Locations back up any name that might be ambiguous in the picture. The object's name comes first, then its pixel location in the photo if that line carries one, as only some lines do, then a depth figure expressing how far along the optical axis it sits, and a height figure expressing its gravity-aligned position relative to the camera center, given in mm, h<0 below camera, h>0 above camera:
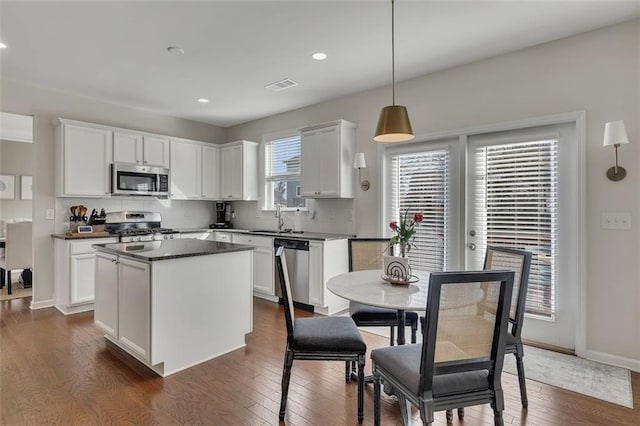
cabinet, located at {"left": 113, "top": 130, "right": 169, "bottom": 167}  4703 +922
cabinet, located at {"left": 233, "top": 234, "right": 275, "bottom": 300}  4598 -737
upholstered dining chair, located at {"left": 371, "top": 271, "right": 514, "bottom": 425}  1450 -586
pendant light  2316 +610
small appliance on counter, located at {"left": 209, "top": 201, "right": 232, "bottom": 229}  6266 -25
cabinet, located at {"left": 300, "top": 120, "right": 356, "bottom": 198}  4270 +693
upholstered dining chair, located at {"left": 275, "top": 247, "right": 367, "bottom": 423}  1999 -777
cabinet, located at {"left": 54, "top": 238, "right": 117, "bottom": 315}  4078 -745
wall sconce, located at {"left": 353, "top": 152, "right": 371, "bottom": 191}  4176 +590
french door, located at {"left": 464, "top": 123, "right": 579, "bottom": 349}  3002 +13
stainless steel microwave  4648 +468
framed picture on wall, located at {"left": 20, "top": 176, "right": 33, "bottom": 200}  7168 +520
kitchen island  2535 -708
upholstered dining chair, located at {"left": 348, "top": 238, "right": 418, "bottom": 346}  2969 -351
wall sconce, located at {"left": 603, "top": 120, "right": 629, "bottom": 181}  2547 +587
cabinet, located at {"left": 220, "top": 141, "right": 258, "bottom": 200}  5617 +703
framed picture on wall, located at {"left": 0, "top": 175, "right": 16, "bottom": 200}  6906 +529
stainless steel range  4642 -201
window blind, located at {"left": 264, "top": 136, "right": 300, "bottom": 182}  5238 +843
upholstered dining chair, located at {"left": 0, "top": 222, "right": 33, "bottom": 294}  4828 -507
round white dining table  1810 -474
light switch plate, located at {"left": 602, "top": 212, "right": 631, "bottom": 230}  2703 -63
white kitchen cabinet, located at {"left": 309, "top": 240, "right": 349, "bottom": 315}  4035 -701
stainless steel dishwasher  4211 -688
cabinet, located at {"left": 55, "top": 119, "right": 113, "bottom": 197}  4234 +691
